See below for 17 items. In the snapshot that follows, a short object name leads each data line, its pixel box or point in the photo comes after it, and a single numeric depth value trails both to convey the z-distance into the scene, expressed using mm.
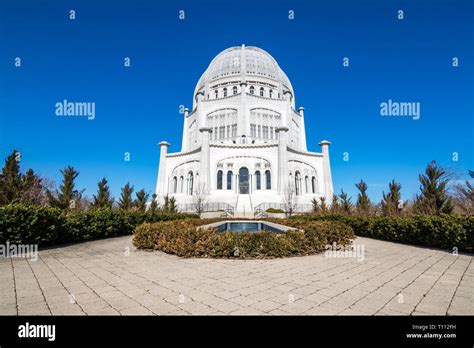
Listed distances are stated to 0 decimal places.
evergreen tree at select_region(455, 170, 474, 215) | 11066
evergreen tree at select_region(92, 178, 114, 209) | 16562
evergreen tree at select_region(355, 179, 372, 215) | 18522
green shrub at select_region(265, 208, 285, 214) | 29061
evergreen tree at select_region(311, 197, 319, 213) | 23717
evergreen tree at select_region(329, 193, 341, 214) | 20044
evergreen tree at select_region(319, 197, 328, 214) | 21644
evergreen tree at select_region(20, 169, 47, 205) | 12109
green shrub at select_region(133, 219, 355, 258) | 7809
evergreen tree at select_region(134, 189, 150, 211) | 20798
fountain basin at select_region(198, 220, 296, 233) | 18278
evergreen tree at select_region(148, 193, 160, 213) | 23353
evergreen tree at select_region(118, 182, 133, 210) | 20547
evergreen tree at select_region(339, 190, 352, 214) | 19566
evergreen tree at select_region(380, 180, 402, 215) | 14730
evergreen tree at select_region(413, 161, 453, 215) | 11781
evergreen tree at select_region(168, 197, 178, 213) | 27944
